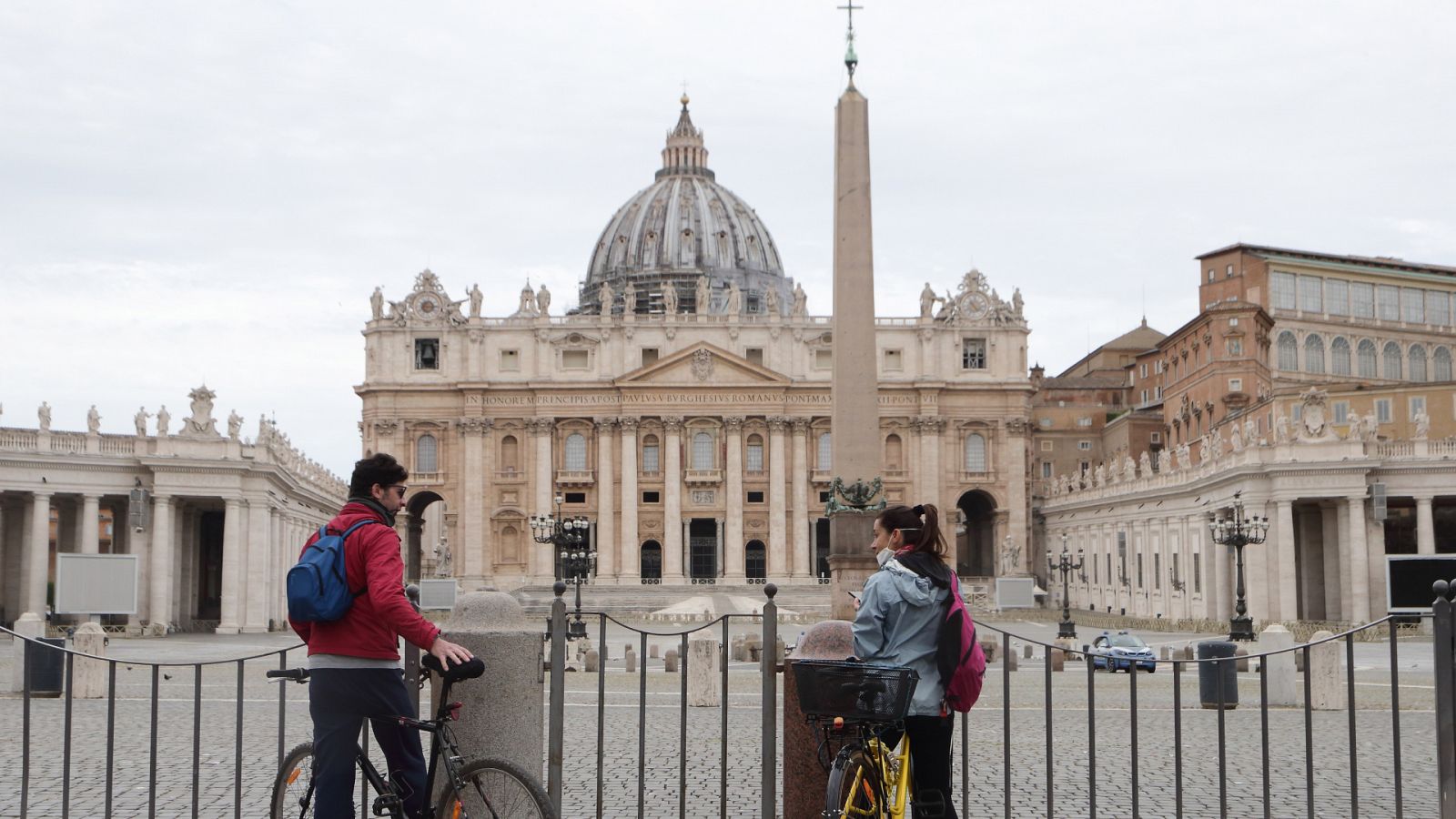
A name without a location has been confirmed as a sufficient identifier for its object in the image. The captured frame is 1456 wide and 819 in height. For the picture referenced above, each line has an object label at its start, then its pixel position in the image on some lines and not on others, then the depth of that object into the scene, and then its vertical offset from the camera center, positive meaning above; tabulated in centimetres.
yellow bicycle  781 -101
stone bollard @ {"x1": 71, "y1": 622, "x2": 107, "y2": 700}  2225 -197
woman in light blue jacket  811 -47
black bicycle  787 -131
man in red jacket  759 -62
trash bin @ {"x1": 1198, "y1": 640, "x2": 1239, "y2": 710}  1906 -189
